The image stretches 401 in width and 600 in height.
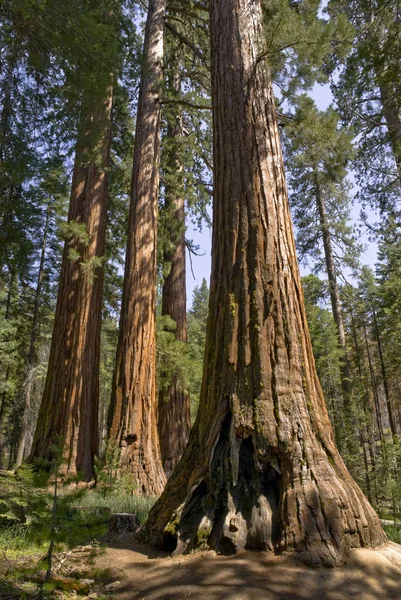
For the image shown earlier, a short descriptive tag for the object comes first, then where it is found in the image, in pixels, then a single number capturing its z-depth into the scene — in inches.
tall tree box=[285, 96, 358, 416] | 650.2
